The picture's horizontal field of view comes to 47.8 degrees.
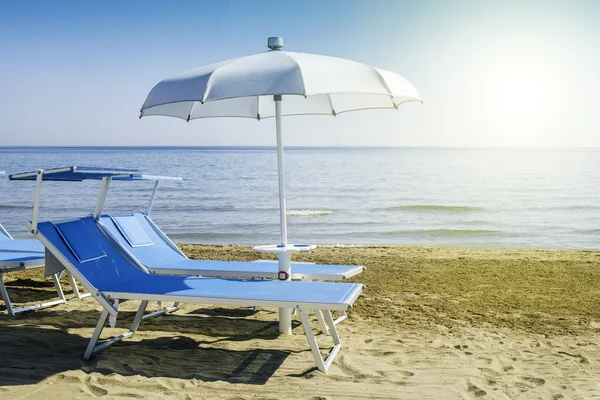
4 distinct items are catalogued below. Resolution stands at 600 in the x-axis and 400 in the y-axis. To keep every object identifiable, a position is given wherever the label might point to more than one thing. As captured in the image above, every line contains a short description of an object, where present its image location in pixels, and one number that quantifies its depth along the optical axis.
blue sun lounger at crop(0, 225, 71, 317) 5.93
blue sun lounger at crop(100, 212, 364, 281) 5.62
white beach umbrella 4.59
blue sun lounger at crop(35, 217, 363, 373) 4.37
